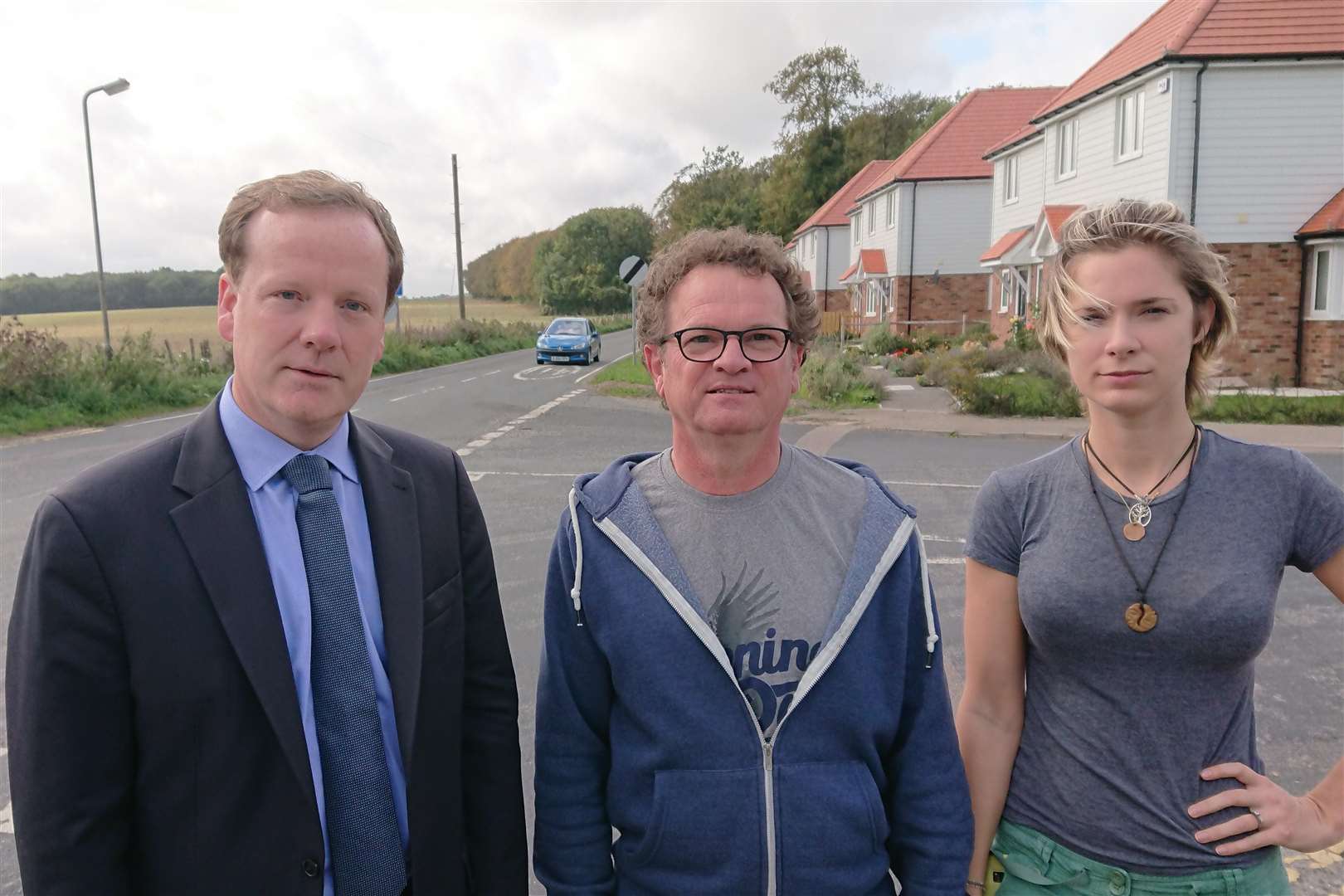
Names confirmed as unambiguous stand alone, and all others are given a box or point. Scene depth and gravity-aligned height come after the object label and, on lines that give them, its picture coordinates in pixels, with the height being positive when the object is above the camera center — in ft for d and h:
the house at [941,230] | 124.88 +9.76
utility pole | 154.71 +14.23
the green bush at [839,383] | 61.82 -4.91
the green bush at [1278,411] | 50.60 -5.70
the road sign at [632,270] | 70.64 +3.00
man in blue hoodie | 5.99 -2.19
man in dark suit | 5.21 -1.85
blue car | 108.88 -3.53
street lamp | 66.08 +8.34
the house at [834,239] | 187.01 +13.12
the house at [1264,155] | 65.51 +9.94
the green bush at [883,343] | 108.06 -4.02
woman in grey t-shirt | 5.86 -1.78
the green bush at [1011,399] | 54.65 -5.31
